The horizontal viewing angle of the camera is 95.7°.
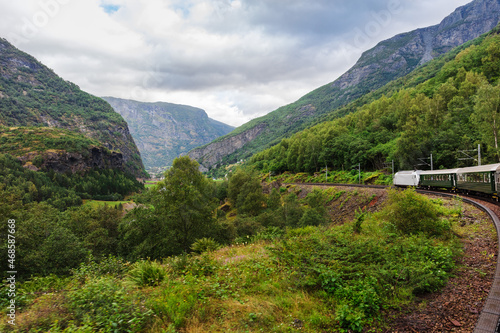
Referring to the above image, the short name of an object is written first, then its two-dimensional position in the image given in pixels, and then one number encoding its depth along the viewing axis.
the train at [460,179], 17.61
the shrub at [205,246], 12.66
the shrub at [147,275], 6.93
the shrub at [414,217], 9.45
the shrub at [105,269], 8.17
